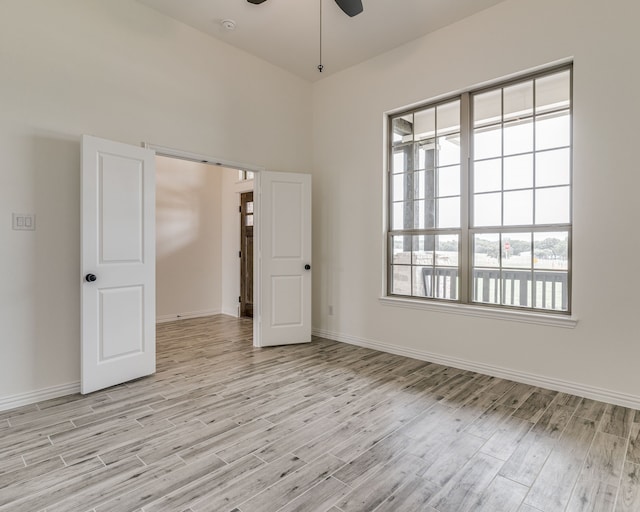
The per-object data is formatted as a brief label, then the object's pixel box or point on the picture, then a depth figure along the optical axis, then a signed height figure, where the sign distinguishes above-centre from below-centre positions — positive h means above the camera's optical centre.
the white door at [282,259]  4.34 -0.11
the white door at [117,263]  2.93 -0.12
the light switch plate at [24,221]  2.76 +0.22
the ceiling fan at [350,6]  2.67 +1.87
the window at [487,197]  3.18 +0.54
